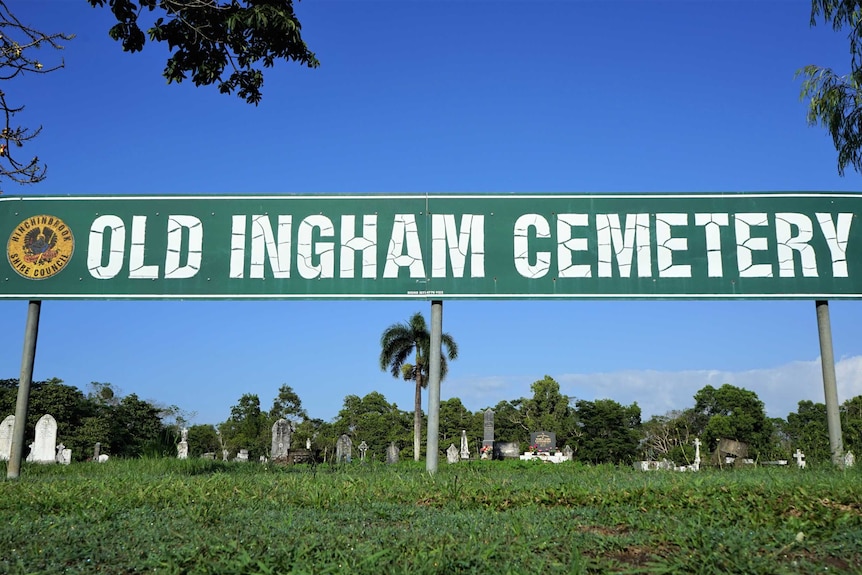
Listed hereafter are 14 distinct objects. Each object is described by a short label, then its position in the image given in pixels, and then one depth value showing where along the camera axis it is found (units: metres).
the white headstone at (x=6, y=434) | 23.69
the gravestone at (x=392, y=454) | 33.62
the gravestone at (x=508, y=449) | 43.06
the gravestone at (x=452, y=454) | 39.88
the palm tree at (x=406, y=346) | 49.72
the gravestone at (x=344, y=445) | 26.99
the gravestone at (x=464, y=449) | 43.61
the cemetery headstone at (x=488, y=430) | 42.25
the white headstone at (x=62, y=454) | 29.12
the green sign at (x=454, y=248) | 11.56
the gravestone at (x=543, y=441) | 42.91
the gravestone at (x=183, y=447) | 29.41
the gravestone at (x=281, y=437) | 22.42
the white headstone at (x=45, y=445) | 21.72
